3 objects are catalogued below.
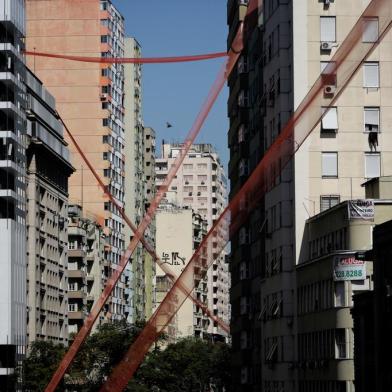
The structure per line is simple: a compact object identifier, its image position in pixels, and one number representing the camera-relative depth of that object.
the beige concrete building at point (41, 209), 185.12
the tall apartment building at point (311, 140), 120.81
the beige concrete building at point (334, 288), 104.12
